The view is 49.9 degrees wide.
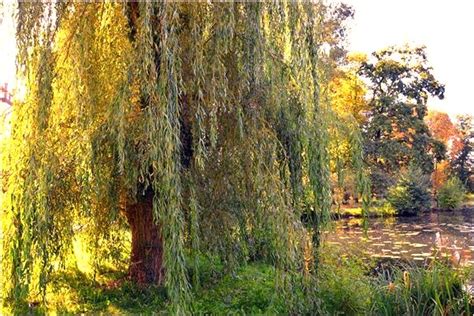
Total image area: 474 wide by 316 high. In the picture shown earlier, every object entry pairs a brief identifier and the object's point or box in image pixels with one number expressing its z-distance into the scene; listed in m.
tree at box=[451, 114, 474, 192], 27.39
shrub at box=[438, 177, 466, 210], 20.94
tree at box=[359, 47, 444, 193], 19.80
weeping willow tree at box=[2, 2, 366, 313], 3.89
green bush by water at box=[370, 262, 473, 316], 4.14
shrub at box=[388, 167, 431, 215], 18.94
